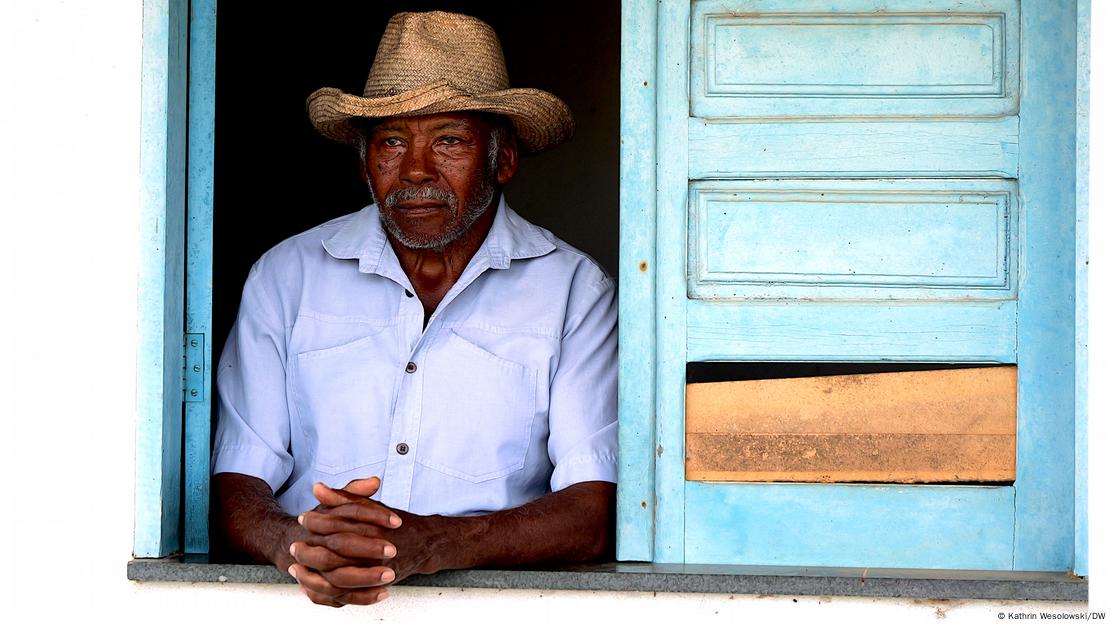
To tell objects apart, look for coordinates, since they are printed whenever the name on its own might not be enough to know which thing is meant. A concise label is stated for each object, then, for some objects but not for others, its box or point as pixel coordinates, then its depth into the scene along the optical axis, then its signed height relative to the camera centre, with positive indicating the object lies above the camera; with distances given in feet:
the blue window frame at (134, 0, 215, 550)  8.36 +0.13
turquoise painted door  8.20 +0.47
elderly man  9.34 -0.30
